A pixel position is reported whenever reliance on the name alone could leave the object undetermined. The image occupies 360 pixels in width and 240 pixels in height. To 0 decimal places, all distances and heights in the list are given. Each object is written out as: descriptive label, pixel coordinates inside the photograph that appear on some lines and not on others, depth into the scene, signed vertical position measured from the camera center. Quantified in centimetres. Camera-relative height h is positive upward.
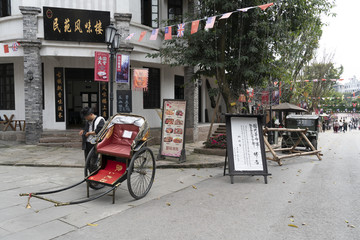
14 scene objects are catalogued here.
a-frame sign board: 691 -102
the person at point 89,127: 597 -44
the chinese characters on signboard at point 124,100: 1148 +26
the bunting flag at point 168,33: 998 +265
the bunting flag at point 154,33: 995 +263
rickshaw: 517 -98
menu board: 896 -70
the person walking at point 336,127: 3473 -256
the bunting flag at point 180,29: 945 +264
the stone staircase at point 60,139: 1171 -136
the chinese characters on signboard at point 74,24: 1153 +347
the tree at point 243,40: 1005 +252
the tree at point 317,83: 2769 +278
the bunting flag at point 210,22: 883 +270
